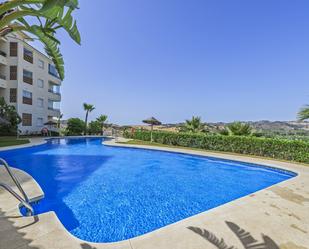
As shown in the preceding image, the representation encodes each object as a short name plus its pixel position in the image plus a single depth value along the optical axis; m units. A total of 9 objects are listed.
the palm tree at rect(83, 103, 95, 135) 32.12
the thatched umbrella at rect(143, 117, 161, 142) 21.49
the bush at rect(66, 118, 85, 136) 29.02
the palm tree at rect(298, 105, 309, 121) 10.27
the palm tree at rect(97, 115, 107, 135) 34.02
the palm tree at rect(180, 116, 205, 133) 20.43
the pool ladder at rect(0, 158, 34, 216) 3.70
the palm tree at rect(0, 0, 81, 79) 1.98
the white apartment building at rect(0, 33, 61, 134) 21.47
